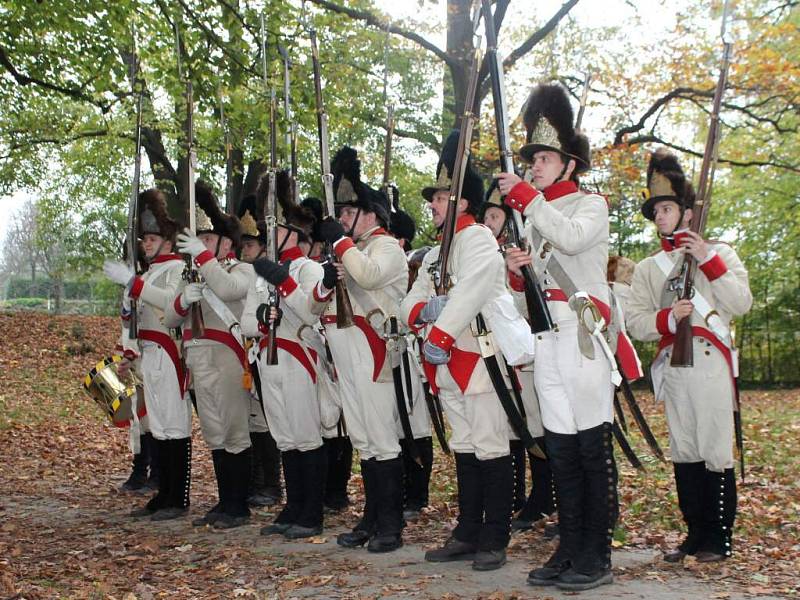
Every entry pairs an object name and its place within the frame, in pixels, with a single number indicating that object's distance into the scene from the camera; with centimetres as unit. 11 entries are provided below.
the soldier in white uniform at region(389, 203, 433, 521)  733
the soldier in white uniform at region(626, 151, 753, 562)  605
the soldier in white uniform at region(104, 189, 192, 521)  830
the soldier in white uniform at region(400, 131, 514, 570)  610
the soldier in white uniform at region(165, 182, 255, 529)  802
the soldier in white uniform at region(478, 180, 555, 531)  729
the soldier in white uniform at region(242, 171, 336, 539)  748
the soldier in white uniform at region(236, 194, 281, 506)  886
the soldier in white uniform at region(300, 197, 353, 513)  775
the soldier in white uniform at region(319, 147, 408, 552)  683
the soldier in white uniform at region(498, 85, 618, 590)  556
